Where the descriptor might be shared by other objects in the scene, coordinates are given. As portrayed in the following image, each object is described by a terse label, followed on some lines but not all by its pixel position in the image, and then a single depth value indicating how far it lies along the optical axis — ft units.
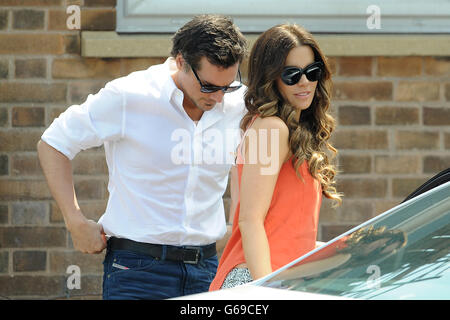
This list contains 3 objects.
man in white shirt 20.74
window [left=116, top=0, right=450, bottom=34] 34.58
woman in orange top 17.25
